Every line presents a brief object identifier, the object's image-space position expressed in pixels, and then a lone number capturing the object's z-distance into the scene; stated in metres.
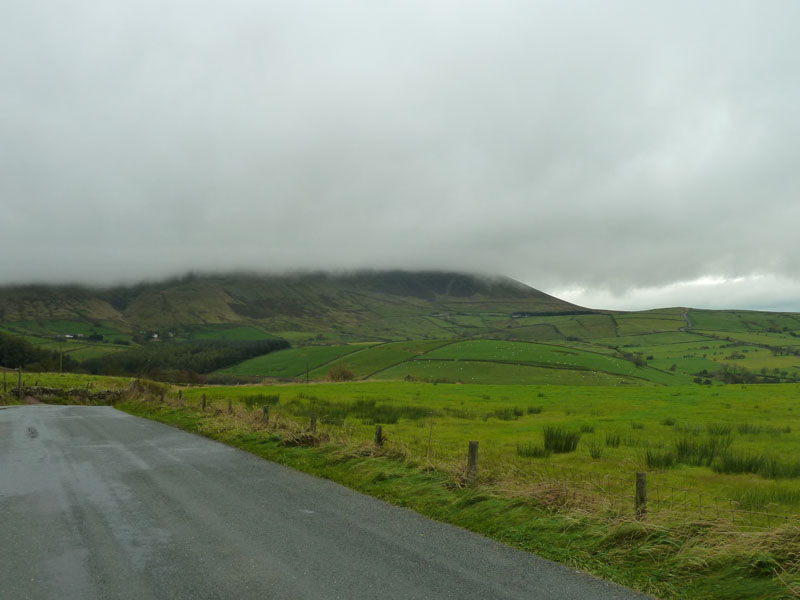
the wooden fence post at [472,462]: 13.59
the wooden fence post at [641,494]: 10.31
